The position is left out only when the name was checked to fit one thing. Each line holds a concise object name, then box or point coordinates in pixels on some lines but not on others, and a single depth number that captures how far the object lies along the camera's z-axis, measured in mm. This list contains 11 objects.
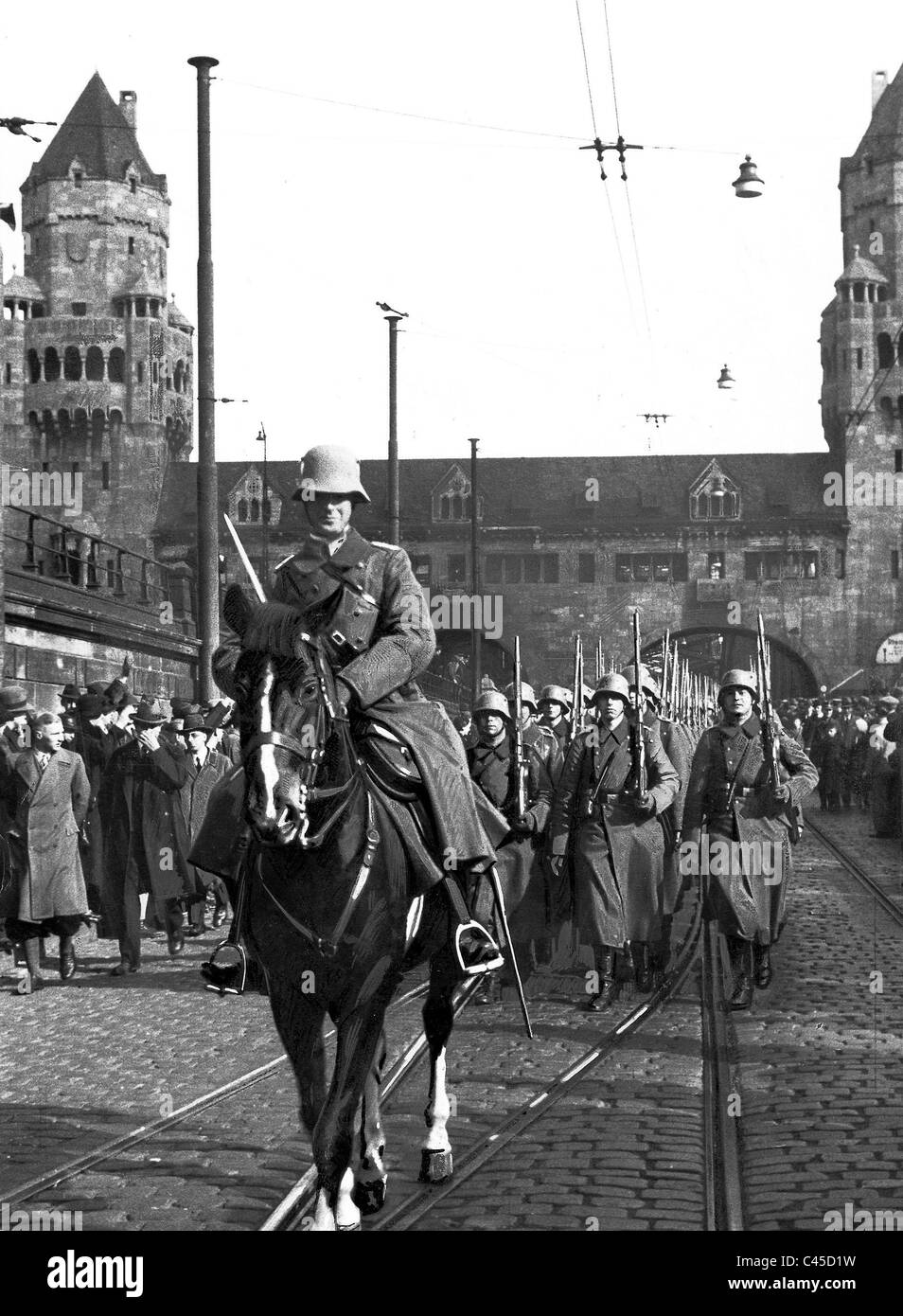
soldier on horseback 6043
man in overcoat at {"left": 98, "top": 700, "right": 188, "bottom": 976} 14344
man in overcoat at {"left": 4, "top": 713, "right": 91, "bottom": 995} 12820
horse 5582
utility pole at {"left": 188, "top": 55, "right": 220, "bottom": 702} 17750
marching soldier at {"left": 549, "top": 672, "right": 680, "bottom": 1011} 11875
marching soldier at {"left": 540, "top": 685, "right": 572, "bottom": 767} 14227
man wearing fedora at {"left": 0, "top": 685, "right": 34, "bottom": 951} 13188
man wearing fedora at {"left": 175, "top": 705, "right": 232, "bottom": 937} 15109
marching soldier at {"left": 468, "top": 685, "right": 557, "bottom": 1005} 11852
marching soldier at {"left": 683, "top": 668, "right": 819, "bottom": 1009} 11414
